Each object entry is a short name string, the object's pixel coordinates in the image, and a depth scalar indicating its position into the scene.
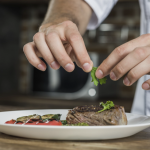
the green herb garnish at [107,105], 0.89
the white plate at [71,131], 0.63
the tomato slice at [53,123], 0.77
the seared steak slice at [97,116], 0.88
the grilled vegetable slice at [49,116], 0.91
